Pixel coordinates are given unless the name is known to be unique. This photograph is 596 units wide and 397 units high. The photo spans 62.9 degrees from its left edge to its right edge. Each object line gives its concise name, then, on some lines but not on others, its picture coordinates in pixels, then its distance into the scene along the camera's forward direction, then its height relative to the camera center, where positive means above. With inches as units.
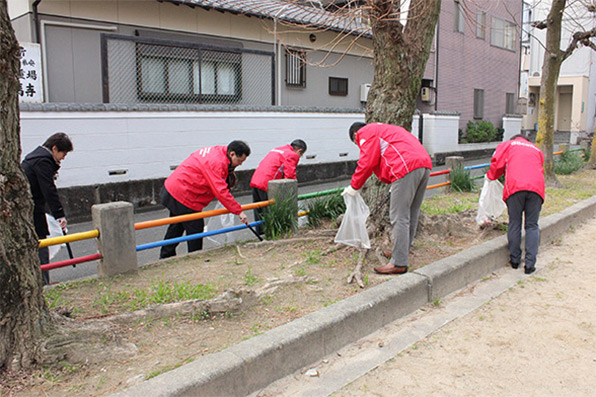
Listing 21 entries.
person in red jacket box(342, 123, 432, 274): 182.5 -13.7
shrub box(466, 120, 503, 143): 805.9 +1.0
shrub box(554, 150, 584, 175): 507.5 -32.5
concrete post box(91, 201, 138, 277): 178.1 -39.1
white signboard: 378.1 +44.7
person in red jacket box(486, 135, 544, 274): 216.1 -26.3
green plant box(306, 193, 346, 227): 252.2 -39.7
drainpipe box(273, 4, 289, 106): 564.2 +79.4
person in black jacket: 186.1 -17.9
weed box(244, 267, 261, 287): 175.0 -53.5
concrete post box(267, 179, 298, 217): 233.1 -28.1
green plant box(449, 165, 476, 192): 381.4 -37.7
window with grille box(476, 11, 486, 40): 864.2 +180.8
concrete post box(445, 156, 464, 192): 387.5 -24.1
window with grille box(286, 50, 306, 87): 577.0 +70.9
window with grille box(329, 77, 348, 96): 634.2 +60.3
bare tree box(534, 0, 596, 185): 421.7 +38.9
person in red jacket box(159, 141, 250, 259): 207.2 -23.3
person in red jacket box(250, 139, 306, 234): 258.7 -19.6
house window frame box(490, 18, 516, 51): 913.5 +189.9
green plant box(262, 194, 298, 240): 231.0 -41.8
